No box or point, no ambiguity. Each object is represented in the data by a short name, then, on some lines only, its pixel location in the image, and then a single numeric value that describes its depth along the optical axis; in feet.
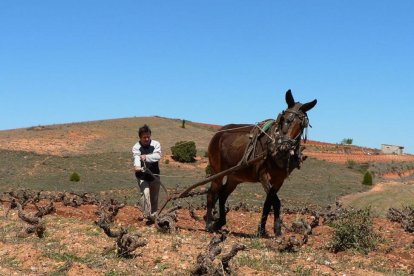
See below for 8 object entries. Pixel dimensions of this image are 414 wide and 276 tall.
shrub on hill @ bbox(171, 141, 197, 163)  180.04
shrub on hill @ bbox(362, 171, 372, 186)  140.05
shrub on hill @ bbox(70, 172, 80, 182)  121.08
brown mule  29.45
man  34.68
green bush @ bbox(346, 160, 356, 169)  193.26
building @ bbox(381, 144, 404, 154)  271.90
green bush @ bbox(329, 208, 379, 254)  30.66
